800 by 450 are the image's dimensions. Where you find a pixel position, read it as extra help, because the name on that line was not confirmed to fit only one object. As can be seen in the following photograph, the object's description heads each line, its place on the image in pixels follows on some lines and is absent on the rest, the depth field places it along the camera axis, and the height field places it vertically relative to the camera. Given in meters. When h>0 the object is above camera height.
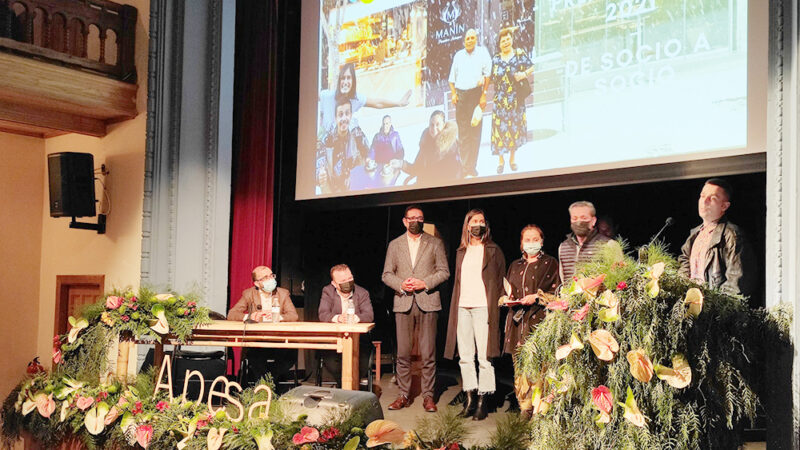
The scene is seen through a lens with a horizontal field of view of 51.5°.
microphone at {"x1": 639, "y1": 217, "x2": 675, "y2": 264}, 3.13 -0.04
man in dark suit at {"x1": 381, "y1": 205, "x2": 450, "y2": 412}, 5.56 -0.33
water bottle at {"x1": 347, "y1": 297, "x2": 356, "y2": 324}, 5.14 -0.48
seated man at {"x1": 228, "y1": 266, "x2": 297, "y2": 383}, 5.79 -0.48
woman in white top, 5.32 -0.43
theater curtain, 7.08 +0.95
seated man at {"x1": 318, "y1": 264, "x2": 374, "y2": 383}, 5.83 -0.44
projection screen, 4.57 +1.00
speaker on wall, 6.78 +0.39
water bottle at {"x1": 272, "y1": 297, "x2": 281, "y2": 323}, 5.17 -0.49
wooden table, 4.56 -0.57
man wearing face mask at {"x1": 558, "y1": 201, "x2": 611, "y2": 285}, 5.03 +0.03
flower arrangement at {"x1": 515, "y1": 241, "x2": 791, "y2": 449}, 2.74 -0.41
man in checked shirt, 4.22 -0.02
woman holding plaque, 5.12 -0.27
